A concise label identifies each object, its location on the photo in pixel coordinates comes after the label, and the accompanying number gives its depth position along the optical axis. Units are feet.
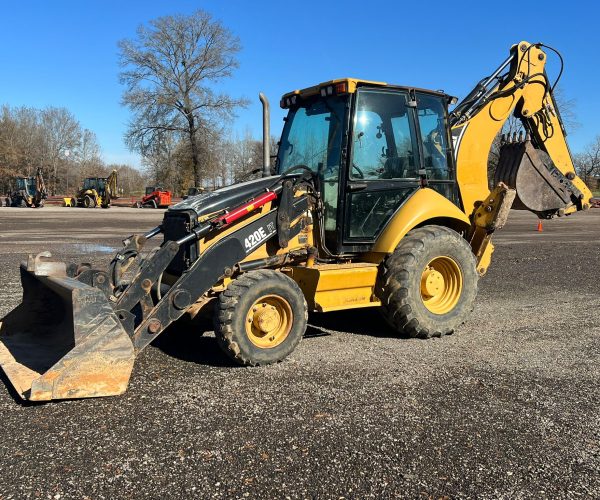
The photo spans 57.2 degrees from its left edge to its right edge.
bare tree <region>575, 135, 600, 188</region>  179.96
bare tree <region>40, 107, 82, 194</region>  260.42
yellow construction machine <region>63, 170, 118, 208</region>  150.82
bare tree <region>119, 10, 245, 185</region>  161.07
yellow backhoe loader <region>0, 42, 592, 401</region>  14.78
